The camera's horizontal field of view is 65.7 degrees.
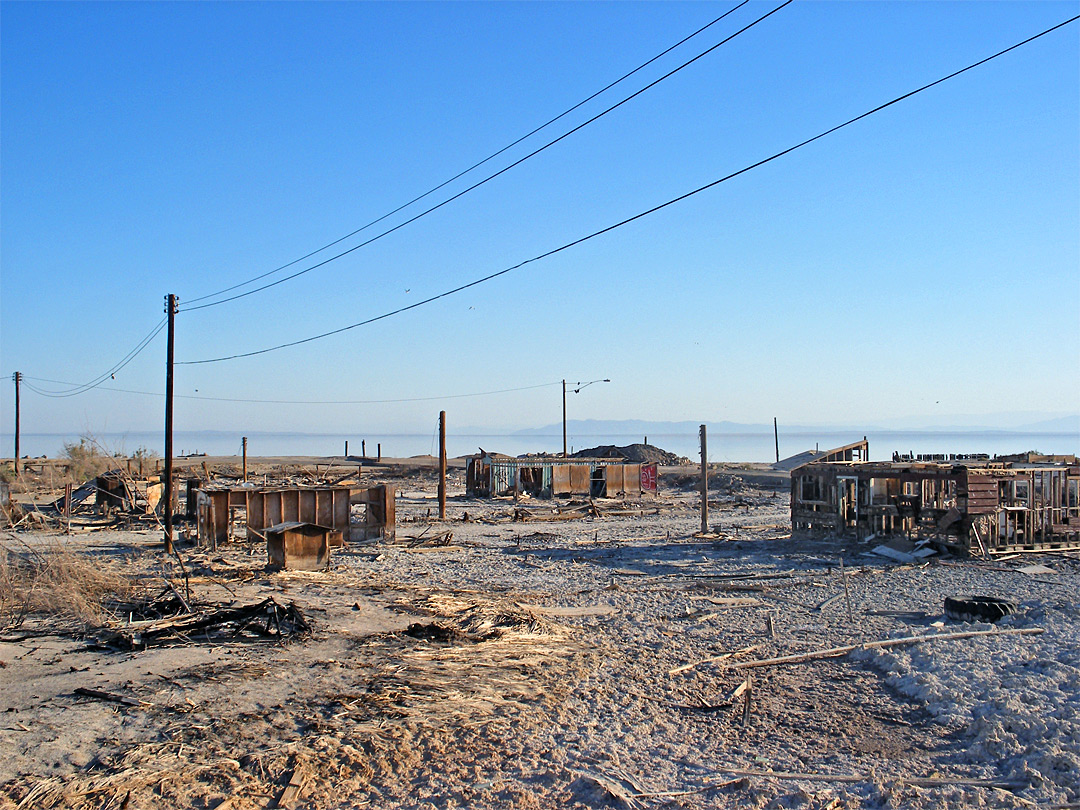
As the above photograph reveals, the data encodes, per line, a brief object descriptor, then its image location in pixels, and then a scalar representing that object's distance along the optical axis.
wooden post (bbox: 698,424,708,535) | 26.67
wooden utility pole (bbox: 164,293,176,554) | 23.77
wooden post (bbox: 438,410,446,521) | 30.30
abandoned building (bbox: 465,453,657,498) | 45.84
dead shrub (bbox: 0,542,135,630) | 12.57
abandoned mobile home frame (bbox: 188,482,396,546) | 23.19
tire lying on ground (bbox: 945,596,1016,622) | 13.04
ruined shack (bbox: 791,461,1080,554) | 21.31
